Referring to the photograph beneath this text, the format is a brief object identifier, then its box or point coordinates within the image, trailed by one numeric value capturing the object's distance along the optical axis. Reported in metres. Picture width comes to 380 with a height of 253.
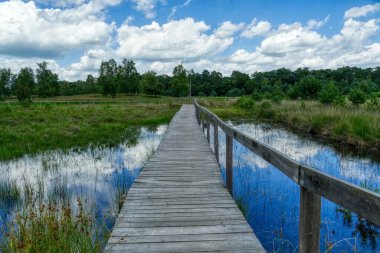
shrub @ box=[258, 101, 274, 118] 23.86
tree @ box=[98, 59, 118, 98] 66.85
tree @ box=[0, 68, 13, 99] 66.00
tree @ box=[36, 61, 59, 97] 67.50
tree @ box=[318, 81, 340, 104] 21.58
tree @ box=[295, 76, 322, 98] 30.73
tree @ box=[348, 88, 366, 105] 19.70
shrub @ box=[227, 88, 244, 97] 80.44
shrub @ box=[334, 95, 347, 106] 19.51
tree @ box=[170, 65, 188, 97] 66.06
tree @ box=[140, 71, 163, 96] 74.12
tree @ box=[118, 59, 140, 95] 72.77
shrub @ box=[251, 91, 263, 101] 35.46
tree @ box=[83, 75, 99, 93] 96.44
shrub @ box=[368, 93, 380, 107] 16.77
